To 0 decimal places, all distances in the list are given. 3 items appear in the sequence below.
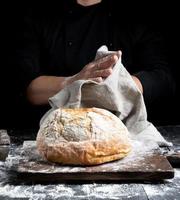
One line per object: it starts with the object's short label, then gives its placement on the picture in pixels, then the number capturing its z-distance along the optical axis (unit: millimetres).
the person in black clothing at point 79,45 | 2440
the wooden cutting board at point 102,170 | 1620
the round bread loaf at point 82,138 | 1670
